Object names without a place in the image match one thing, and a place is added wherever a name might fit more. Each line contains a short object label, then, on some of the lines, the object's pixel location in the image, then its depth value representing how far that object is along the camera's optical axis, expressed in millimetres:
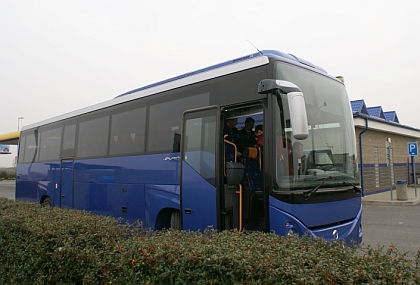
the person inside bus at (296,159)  5105
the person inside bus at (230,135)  5988
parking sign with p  18556
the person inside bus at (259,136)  5906
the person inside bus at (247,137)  6266
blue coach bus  5145
